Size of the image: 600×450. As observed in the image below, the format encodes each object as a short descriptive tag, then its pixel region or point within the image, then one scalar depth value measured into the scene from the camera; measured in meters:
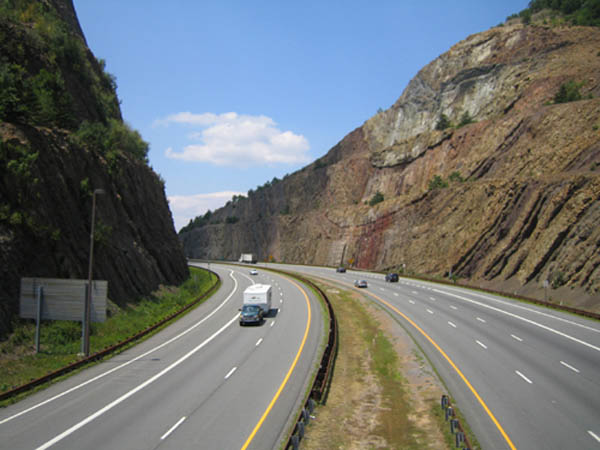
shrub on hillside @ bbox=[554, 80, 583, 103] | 63.44
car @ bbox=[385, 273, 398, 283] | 58.59
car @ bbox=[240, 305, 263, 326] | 30.68
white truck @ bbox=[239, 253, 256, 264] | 103.50
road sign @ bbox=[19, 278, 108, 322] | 21.62
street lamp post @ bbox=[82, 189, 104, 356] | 21.90
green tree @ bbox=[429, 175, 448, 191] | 73.24
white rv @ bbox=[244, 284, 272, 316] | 33.88
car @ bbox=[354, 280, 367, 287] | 53.49
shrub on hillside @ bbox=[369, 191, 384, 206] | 93.28
